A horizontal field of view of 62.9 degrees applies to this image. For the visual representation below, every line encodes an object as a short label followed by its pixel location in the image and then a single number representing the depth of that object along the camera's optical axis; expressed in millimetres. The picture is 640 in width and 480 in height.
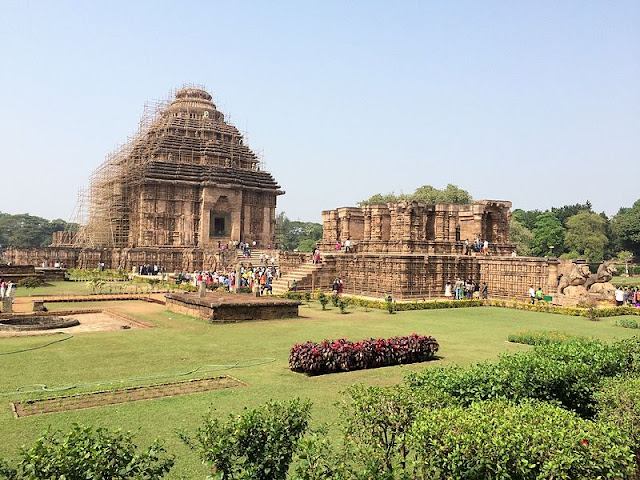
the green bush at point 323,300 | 20342
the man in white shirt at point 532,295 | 22978
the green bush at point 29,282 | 26531
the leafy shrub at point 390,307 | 19844
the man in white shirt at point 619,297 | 22014
